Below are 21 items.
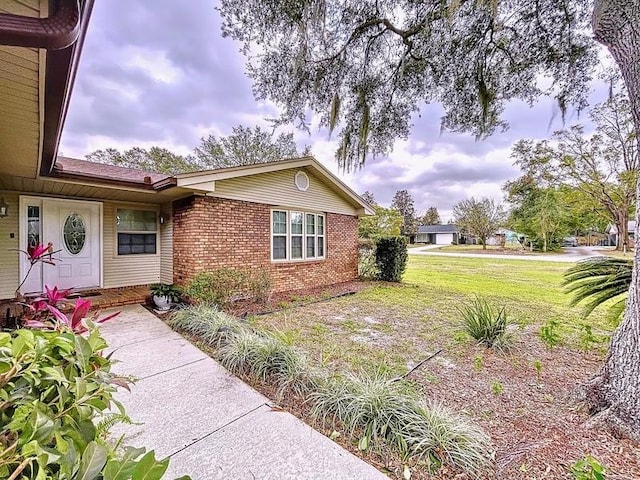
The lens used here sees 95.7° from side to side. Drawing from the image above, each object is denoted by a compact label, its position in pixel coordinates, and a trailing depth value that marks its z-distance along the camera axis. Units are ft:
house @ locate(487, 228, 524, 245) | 127.71
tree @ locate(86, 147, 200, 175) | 70.79
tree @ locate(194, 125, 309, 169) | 78.95
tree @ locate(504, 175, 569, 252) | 91.91
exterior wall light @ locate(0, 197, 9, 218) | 18.86
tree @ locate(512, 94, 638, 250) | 59.16
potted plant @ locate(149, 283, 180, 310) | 21.07
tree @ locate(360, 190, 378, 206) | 150.04
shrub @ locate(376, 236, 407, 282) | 35.81
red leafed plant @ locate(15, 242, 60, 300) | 12.69
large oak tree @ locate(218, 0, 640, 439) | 14.39
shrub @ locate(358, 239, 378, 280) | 37.50
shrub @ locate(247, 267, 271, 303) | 23.49
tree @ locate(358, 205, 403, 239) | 57.31
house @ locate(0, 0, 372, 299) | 19.10
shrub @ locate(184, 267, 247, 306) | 20.18
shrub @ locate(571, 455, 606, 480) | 5.83
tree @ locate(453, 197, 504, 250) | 106.11
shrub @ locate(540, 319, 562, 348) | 14.12
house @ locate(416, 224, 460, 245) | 171.73
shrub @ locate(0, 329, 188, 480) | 2.36
